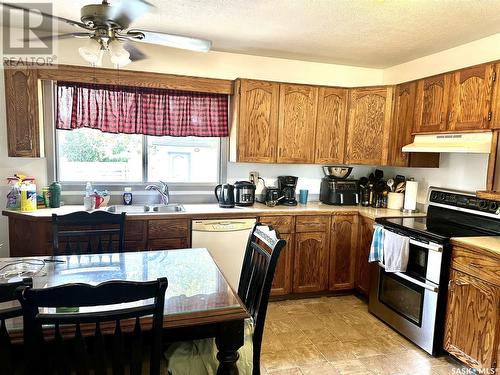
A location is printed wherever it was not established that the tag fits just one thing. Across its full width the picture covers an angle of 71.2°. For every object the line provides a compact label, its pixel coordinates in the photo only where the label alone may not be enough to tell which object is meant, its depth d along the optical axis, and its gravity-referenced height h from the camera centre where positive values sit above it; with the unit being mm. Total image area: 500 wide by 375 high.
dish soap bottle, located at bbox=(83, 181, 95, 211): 3074 -439
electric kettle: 3373 -370
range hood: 2539 +176
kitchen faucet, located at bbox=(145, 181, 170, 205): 3400 -338
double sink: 3217 -499
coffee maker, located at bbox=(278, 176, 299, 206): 3652 -317
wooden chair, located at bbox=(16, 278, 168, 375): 1094 -574
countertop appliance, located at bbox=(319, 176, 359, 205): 3682 -320
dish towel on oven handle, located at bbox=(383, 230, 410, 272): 2697 -692
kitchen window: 3211 +192
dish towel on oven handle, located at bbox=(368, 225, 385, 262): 2939 -705
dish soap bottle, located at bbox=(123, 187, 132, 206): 3373 -411
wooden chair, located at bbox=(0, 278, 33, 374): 1092 -577
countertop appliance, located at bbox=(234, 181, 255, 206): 3426 -341
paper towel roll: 3420 -306
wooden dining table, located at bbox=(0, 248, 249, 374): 1423 -619
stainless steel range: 2477 -773
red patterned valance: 3176 +426
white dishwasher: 3105 -739
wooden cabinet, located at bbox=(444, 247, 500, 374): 2145 -939
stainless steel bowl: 3822 -108
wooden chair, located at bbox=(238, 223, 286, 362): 1640 -587
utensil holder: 3582 -385
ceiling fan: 1539 +615
